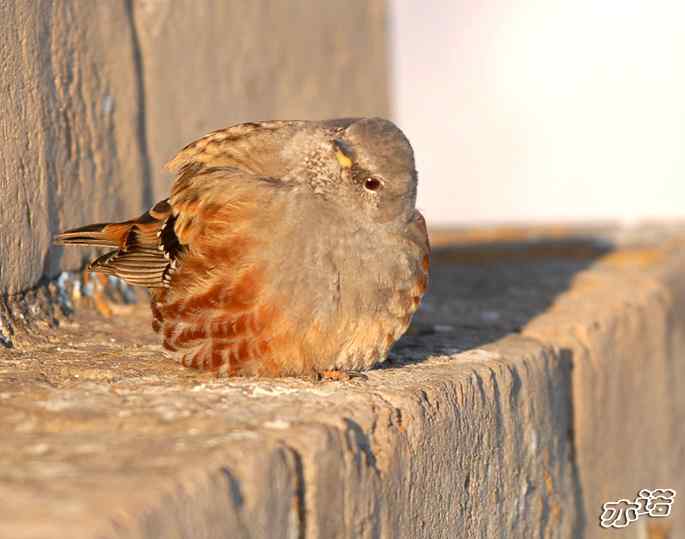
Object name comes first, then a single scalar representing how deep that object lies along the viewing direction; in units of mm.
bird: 6598
